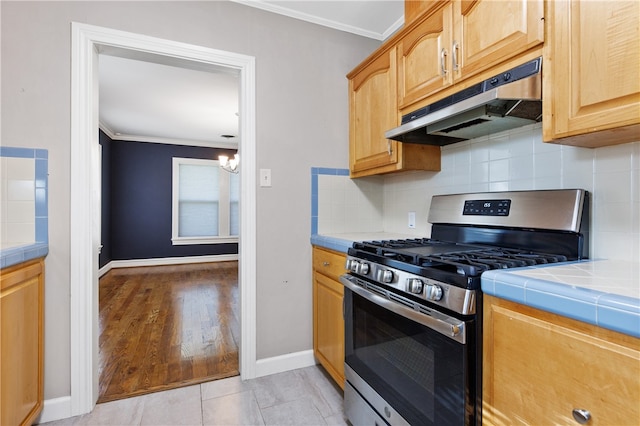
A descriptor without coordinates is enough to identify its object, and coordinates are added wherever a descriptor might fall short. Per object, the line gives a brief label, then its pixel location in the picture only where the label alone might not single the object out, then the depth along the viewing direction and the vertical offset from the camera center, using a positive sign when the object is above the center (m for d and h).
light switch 2.06 +0.22
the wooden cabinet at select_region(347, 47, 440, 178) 1.81 +0.56
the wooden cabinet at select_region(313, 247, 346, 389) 1.76 -0.62
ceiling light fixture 4.69 +0.76
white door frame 1.65 +0.09
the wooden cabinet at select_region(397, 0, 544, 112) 1.11 +0.71
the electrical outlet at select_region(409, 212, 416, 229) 2.10 -0.06
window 5.95 +0.17
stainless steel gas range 0.93 -0.31
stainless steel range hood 1.09 +0.42
